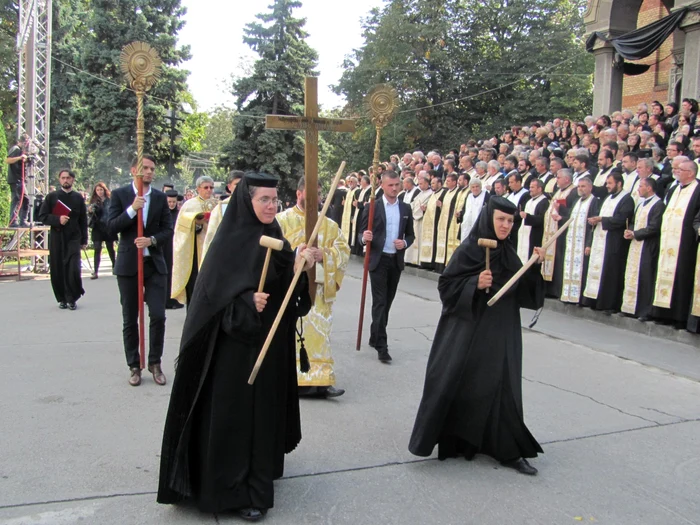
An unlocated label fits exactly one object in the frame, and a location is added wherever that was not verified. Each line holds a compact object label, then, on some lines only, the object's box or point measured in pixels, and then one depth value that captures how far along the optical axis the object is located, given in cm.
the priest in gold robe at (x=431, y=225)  1512
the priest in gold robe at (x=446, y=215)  1452
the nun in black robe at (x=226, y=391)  365
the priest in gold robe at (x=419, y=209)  1570
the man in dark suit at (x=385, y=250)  765
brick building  1911
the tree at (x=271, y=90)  3009
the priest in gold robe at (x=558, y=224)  1082
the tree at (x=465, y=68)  3272
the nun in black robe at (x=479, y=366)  446
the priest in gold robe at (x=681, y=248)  872
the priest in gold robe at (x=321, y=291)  600
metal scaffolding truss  1600
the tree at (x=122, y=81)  3178
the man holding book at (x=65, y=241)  1052
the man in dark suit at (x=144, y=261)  639
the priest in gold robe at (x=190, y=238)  796
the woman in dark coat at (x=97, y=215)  1438
